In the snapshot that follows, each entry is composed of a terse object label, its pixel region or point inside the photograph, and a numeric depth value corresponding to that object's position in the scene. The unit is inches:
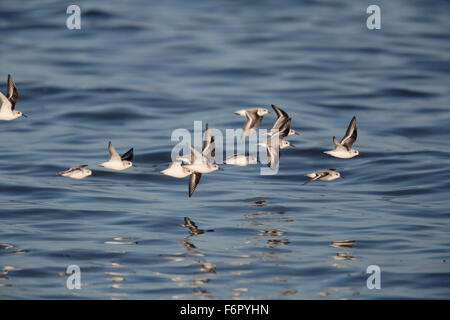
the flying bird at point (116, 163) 637.9
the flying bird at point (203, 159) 603.2
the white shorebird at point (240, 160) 688.4
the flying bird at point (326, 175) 707.4
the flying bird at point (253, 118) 670.5
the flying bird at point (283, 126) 712.4
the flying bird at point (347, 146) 698.8
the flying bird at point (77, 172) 695.7
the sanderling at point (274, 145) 701.9
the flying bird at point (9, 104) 663.1
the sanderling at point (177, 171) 663.8
